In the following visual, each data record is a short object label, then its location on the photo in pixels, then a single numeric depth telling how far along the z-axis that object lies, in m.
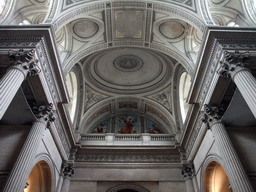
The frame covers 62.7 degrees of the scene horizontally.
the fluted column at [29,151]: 5.58
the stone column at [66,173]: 9.73
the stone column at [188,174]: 9.78
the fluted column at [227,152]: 5.58
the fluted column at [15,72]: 5.04
